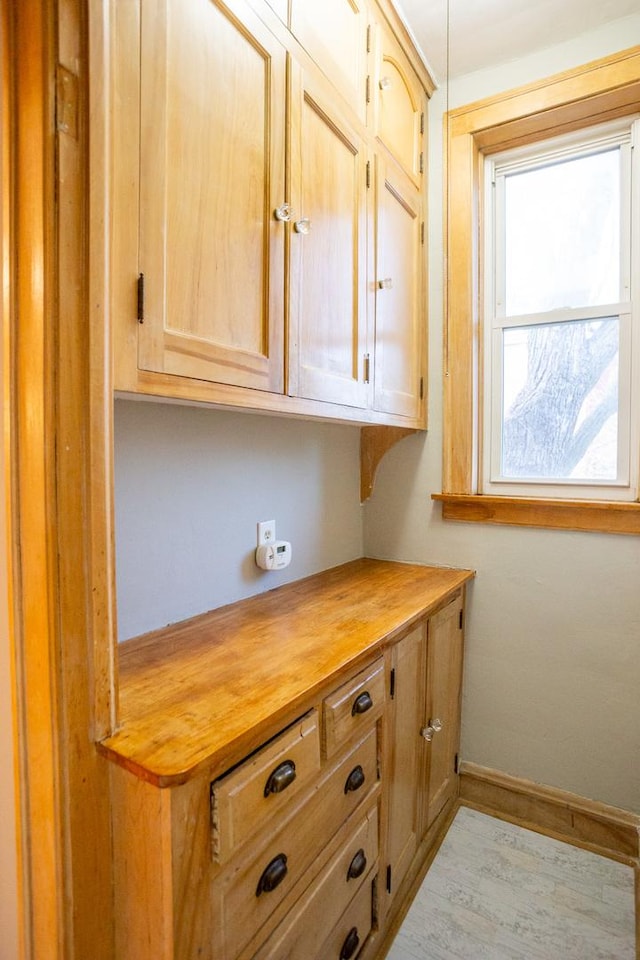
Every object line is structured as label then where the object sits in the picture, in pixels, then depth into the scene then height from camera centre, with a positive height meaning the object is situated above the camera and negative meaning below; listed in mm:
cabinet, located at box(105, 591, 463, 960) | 688 -636
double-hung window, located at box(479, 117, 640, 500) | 1677 +521
